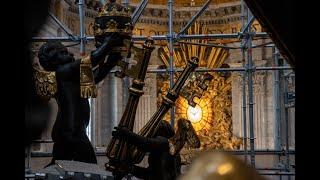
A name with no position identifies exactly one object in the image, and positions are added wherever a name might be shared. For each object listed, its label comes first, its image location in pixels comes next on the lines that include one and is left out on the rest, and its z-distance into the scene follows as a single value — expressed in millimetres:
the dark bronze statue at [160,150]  5254
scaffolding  10562
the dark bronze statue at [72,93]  5074
